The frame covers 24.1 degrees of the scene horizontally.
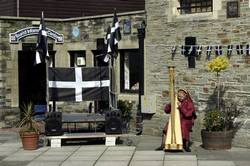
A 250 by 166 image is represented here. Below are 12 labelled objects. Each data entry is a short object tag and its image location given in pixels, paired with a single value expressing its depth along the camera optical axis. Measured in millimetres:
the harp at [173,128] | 13727
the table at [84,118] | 15102
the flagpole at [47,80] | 15281
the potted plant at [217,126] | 13844
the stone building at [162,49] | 14547
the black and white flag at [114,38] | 15422
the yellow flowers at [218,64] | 14117
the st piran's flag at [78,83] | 15727
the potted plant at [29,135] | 14430
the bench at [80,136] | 14867
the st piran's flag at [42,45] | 15539
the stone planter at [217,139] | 13844
